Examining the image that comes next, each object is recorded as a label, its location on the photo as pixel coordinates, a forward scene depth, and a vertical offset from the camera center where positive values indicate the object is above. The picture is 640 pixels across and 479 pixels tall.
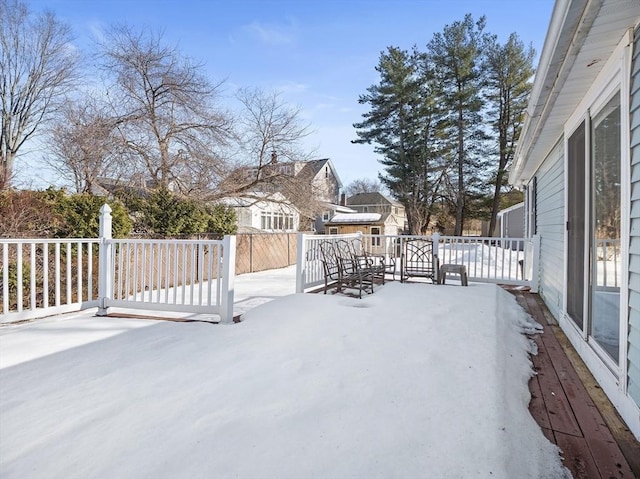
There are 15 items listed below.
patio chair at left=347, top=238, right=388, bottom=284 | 6.08 -0.36
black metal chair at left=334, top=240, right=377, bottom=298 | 5.55 -0.59
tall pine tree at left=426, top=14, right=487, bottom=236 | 20.86 +8.71
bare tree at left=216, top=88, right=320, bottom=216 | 10.61 +2.71
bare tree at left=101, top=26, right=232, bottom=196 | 8.93 +3.22
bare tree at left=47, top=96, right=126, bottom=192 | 8.50 +2.23
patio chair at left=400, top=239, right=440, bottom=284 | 6.62 -0.47
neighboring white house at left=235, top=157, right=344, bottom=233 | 10.66 +1.81
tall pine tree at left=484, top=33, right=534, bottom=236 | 20.45 +8.73
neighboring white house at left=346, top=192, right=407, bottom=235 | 31.68 +3.07
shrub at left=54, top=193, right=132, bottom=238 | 6.09 +0.34
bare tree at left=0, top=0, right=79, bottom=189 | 13.16 +6.25
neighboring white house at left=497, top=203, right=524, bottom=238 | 19.69 +1.09
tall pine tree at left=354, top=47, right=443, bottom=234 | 21.75 +7.00
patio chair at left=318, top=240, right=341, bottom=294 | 5.79 -0.37
